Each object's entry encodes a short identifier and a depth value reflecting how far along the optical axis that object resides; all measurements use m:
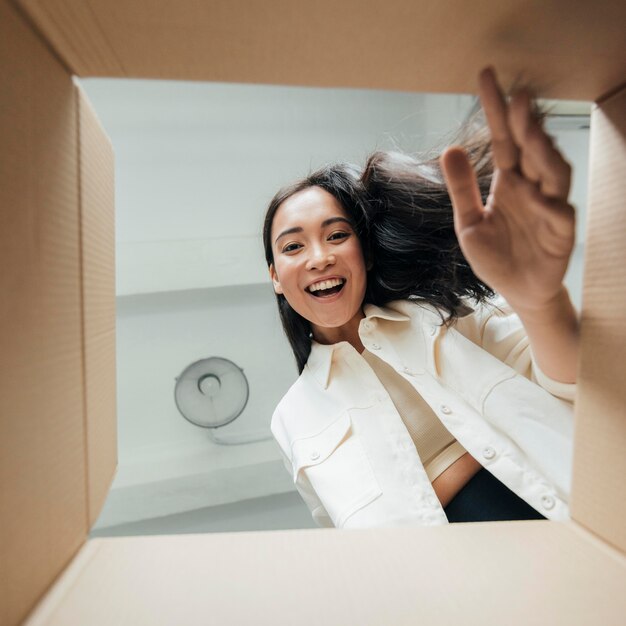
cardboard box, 0.27
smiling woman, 0.82
